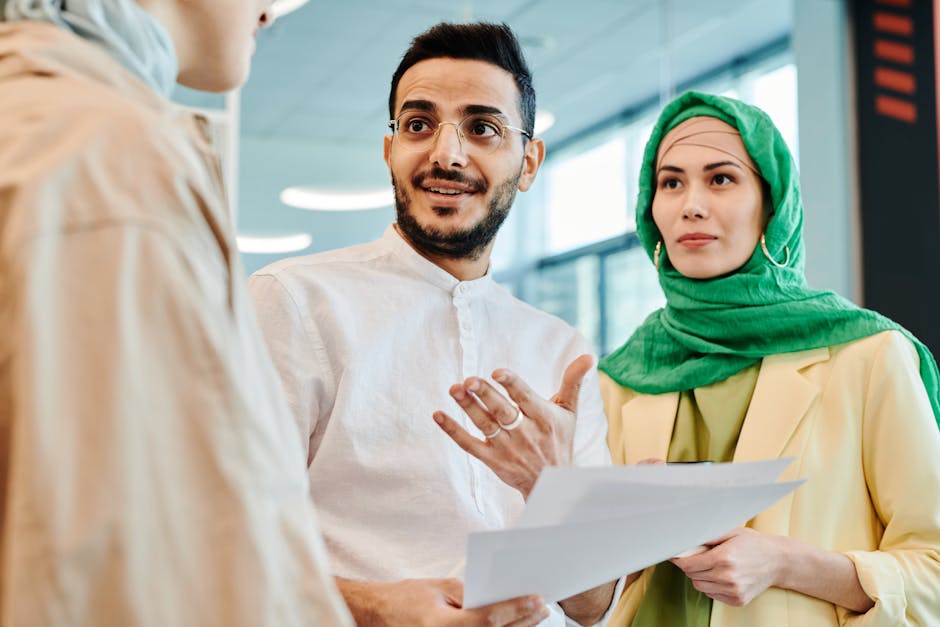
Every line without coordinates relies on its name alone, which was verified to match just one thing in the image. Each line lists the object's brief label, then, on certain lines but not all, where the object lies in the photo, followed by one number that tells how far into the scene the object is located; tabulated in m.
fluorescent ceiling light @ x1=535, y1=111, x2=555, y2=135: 6.73
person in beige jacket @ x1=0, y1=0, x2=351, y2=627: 0.62
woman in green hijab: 1.63
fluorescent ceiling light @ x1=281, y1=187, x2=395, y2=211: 4.74
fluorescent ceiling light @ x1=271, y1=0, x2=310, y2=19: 4.34
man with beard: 1.34
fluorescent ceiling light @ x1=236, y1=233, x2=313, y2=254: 4.64
